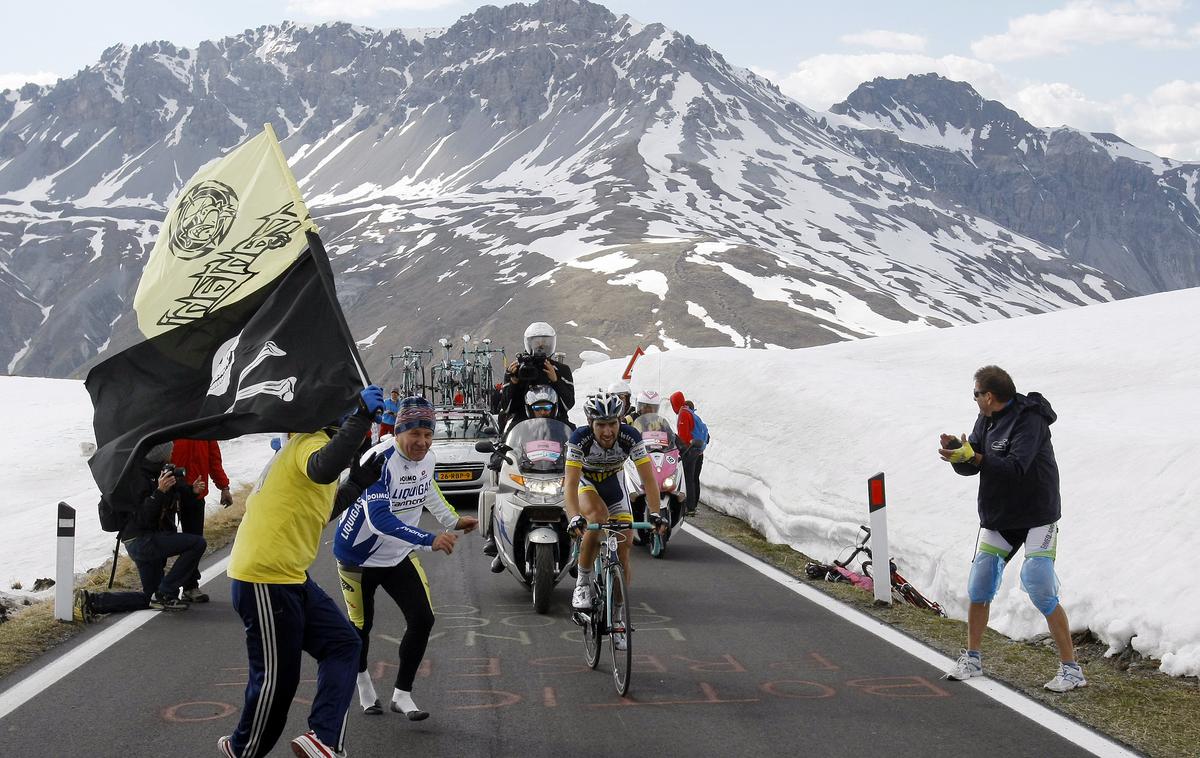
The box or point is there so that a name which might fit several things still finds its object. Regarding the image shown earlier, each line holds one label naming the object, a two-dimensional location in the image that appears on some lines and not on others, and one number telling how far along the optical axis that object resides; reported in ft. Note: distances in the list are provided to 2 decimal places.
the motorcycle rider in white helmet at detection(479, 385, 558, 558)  35.96
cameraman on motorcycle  45.73
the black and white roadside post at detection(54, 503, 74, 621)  30.27
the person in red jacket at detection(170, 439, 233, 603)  34.19
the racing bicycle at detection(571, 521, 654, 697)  23.08
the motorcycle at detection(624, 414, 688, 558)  42.01
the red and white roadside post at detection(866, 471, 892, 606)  31.96
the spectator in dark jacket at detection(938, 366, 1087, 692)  22.86
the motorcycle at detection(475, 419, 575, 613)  32.14
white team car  62.54
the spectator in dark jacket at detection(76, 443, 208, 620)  32.37
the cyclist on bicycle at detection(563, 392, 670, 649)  26.13
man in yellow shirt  16.98
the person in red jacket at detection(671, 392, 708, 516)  51.47
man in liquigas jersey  21.25
